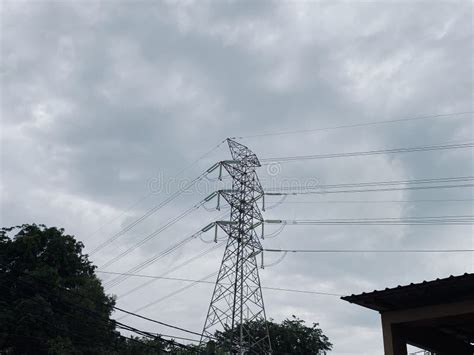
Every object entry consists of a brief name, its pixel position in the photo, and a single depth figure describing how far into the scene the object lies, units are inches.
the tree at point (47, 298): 1226.6
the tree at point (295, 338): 2098.9
